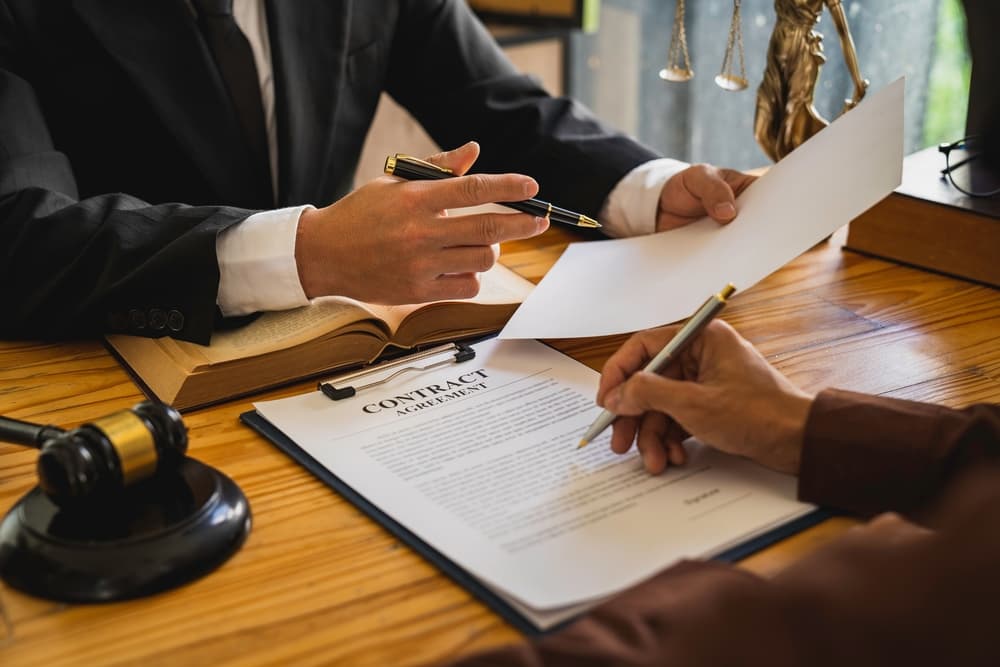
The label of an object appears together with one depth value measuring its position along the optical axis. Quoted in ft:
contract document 2.48
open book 3.41
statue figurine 4.53
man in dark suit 3.66
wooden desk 2.31
